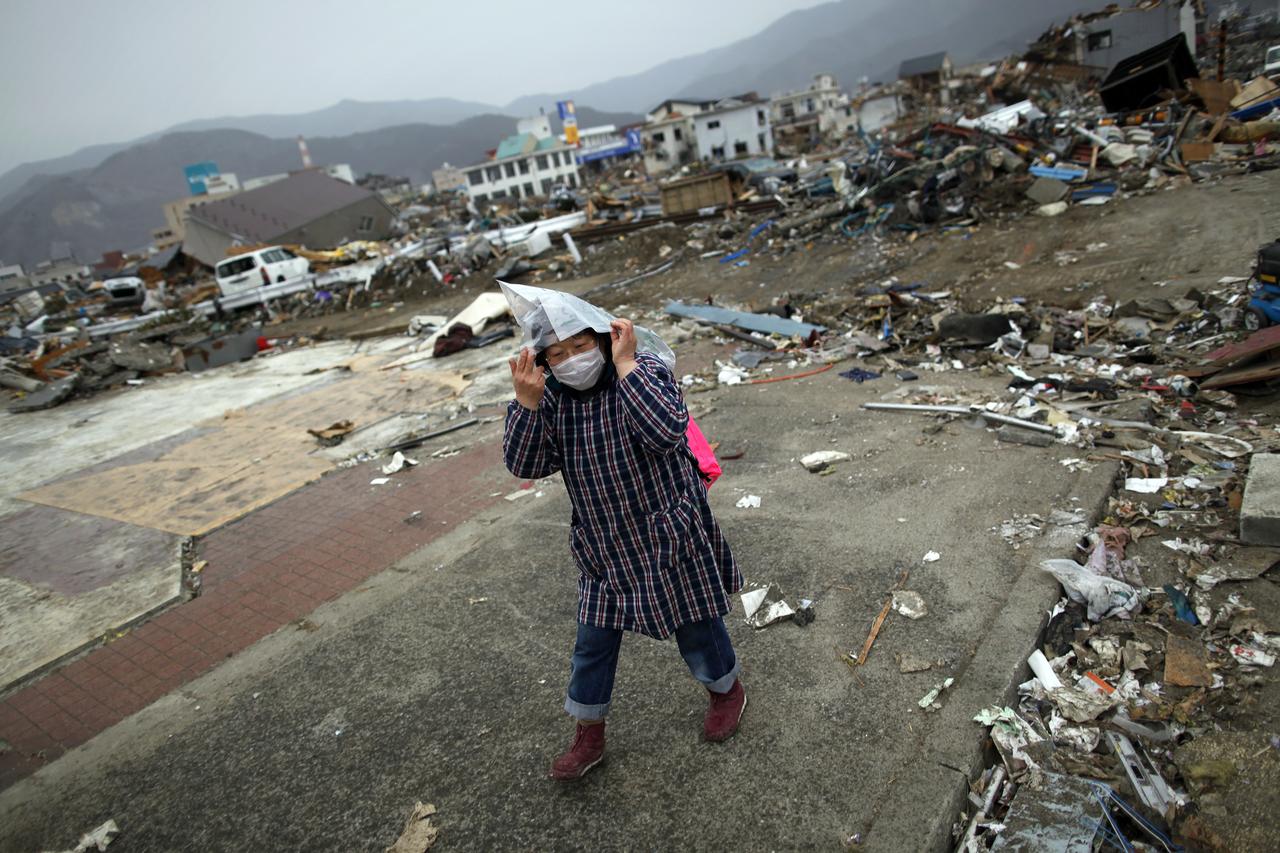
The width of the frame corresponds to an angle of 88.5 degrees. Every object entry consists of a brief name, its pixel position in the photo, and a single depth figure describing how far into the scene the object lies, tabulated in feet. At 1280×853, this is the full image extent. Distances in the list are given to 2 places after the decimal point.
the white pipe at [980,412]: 14.46
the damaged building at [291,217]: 100.01
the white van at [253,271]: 65.87
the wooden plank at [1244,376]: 13.82
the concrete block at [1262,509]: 9.51
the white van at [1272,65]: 43.60
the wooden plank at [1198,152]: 35.45
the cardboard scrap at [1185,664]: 7.99
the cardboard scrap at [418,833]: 7.60
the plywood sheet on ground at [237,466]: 20.17
